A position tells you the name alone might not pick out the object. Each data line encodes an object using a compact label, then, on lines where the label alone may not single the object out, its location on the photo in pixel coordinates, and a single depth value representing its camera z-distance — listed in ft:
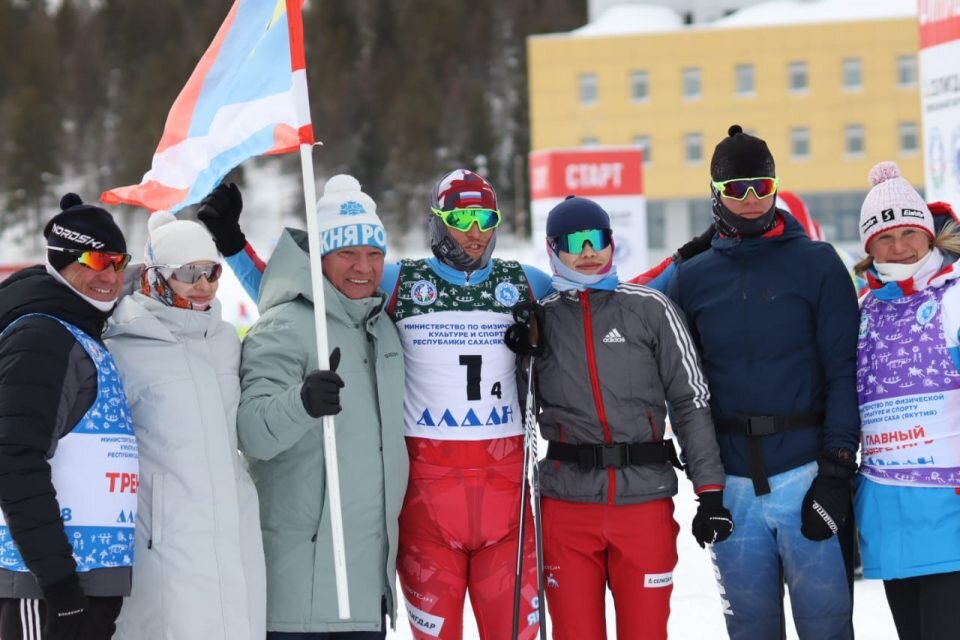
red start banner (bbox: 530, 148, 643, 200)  103.04
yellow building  274.16
